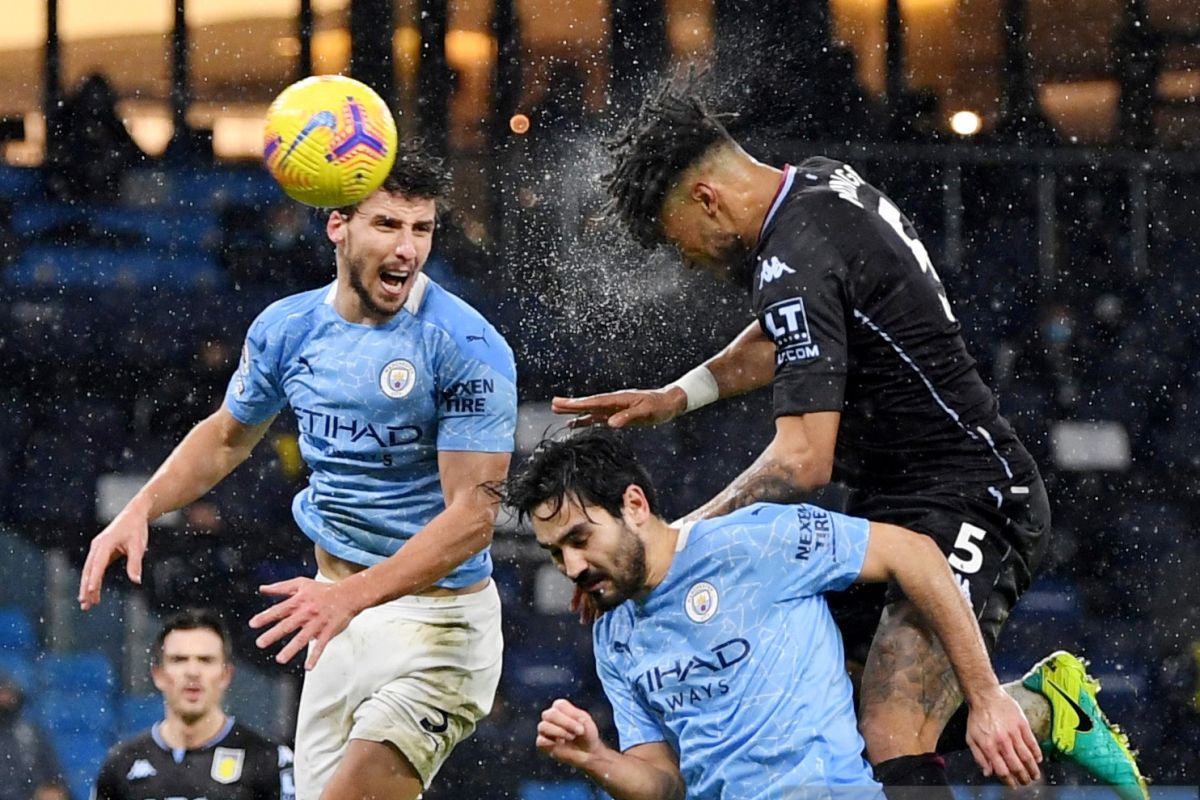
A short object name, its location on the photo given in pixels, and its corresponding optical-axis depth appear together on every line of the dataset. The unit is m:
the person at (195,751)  11.13
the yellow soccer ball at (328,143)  9.83
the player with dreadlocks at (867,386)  7.86
